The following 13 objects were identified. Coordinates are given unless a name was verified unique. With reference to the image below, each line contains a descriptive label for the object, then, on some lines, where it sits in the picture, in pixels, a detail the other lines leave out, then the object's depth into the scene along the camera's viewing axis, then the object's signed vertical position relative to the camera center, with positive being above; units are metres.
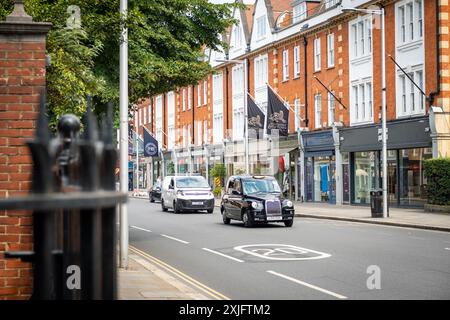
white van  34.22 -0.62
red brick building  32.71 +5.22
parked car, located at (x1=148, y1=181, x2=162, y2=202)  49.53 -0.73
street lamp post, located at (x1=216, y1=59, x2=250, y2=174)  41.50 +3.23
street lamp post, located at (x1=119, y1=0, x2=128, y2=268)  12.87 +1.51
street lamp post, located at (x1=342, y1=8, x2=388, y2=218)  27.75 +1.64
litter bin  27.84 -1.06
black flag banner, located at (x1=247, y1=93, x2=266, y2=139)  40.06 +3.84
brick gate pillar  6.89 +0.69
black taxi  23.66 -0.72
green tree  10.73 +3.18
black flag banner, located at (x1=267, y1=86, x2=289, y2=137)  38.75 +3.76
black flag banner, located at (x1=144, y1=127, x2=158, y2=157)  53.89 +2.83
